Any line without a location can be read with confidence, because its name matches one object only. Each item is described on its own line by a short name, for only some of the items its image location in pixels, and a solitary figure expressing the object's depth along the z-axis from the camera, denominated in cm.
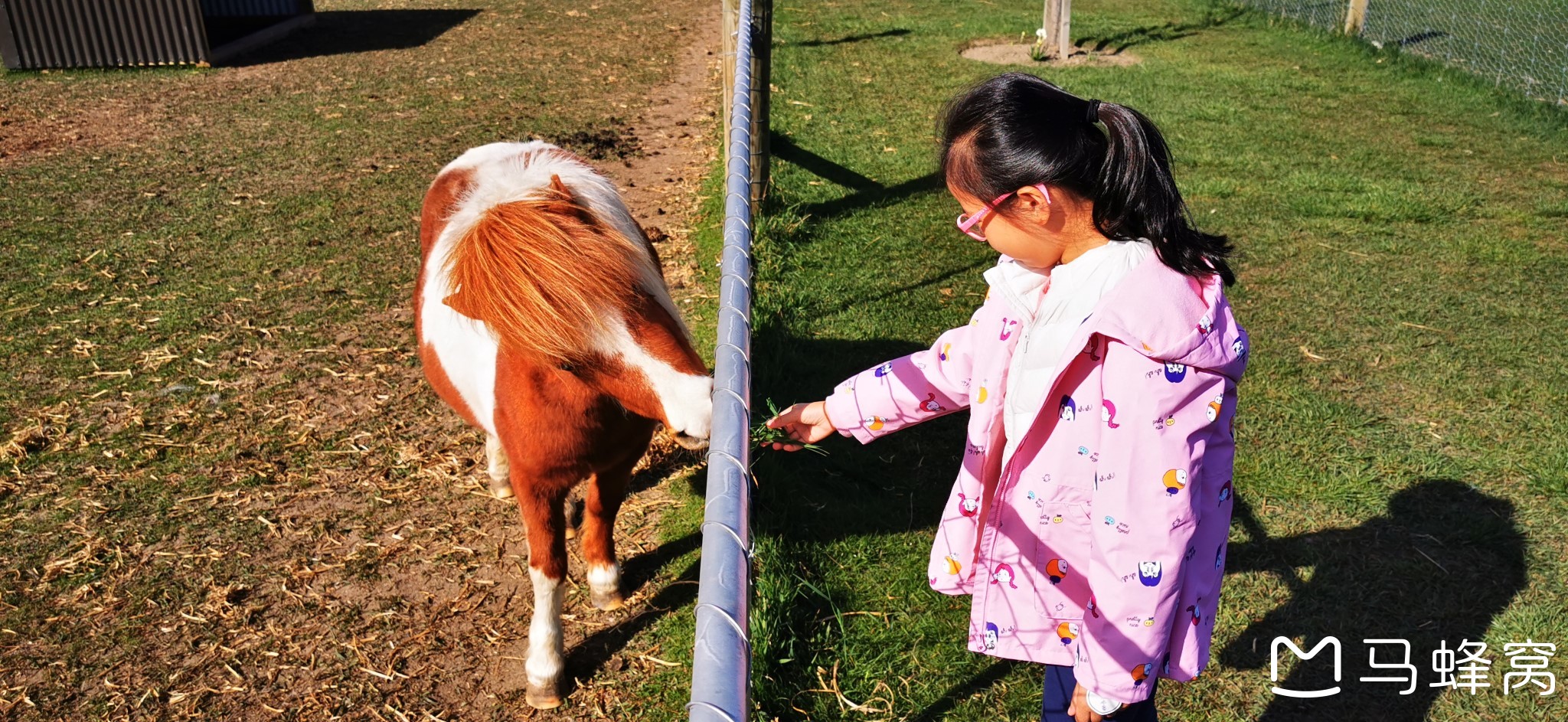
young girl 174
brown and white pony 244
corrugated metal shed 1024
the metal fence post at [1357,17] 1095
